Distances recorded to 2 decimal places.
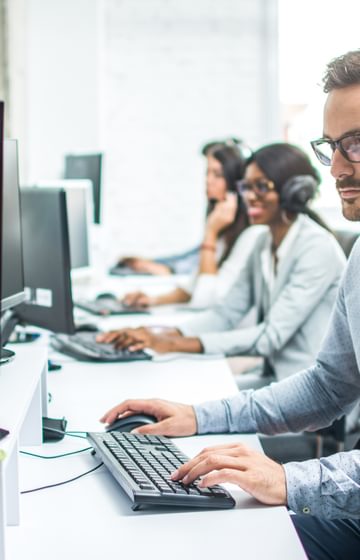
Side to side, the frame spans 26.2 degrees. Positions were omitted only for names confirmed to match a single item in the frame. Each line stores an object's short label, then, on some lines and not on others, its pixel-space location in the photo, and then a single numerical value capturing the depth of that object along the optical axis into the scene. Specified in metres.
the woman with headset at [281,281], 2.09
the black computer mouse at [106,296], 2.87
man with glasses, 1.05
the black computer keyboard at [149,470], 1.01
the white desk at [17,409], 0.89
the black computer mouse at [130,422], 1.35
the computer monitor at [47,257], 1.75
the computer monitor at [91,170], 3.38
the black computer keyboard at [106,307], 2.65
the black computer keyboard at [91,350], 1.90
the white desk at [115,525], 0.91
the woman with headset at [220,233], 2.99
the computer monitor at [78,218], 2.56
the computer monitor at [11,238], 1.42
